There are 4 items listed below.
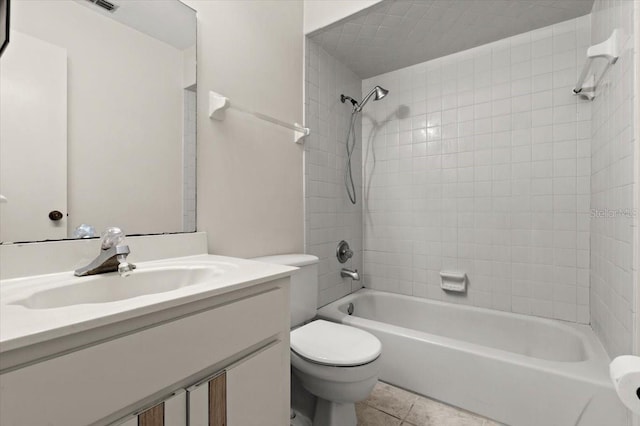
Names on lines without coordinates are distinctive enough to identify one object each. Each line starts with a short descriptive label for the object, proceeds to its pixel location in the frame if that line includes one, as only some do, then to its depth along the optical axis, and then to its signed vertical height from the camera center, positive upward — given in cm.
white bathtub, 121 -75
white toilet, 115 -58
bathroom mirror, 86 +31
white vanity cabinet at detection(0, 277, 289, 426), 48 -32
